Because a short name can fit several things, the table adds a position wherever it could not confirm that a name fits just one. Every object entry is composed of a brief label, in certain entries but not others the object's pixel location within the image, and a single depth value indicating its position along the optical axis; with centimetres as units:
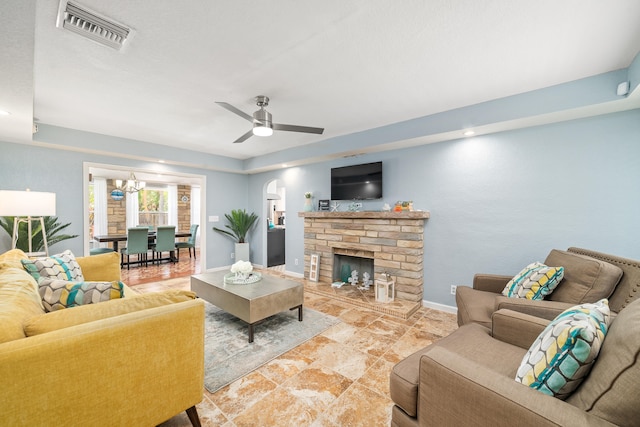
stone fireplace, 344
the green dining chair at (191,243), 661
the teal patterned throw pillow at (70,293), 144
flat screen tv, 390
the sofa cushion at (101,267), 269
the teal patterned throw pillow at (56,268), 188
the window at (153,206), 857
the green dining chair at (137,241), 555
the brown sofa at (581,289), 169
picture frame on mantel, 456
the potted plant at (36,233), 331
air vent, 150
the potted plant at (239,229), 573
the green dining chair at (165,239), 589
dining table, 553
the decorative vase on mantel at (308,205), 475
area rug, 208
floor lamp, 259
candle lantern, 341
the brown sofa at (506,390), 75
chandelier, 689
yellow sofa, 98
